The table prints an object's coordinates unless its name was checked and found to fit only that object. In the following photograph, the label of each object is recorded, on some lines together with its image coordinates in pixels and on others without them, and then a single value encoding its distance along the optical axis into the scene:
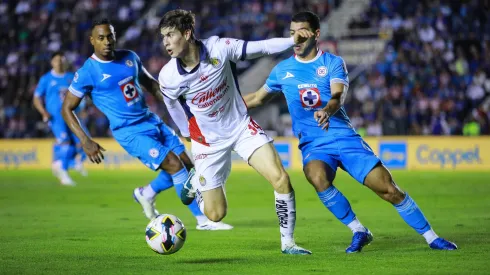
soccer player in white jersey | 16.11
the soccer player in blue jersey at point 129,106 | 21.50
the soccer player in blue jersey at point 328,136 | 16.31
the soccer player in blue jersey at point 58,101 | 36.44
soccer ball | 15.45
